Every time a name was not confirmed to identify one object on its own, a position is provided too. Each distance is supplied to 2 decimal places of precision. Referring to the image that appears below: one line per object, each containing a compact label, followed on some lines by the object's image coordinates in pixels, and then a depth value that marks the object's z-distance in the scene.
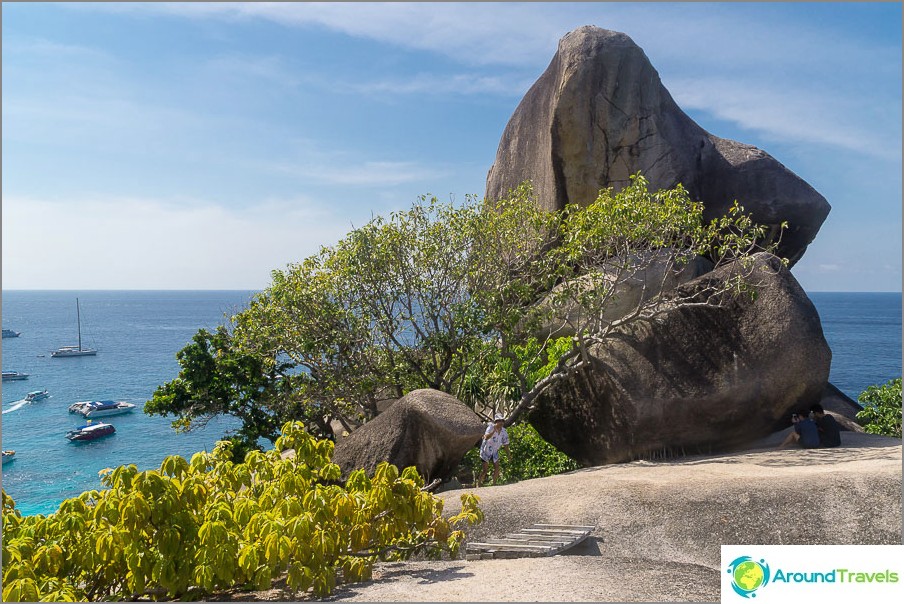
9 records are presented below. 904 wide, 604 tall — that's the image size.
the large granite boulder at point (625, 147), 20.45
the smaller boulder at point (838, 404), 18.56
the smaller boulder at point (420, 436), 13.03
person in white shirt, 13.62
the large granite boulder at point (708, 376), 14.48
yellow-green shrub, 7.01
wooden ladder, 8.70
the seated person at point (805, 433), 13.84
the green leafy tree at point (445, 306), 16.28
